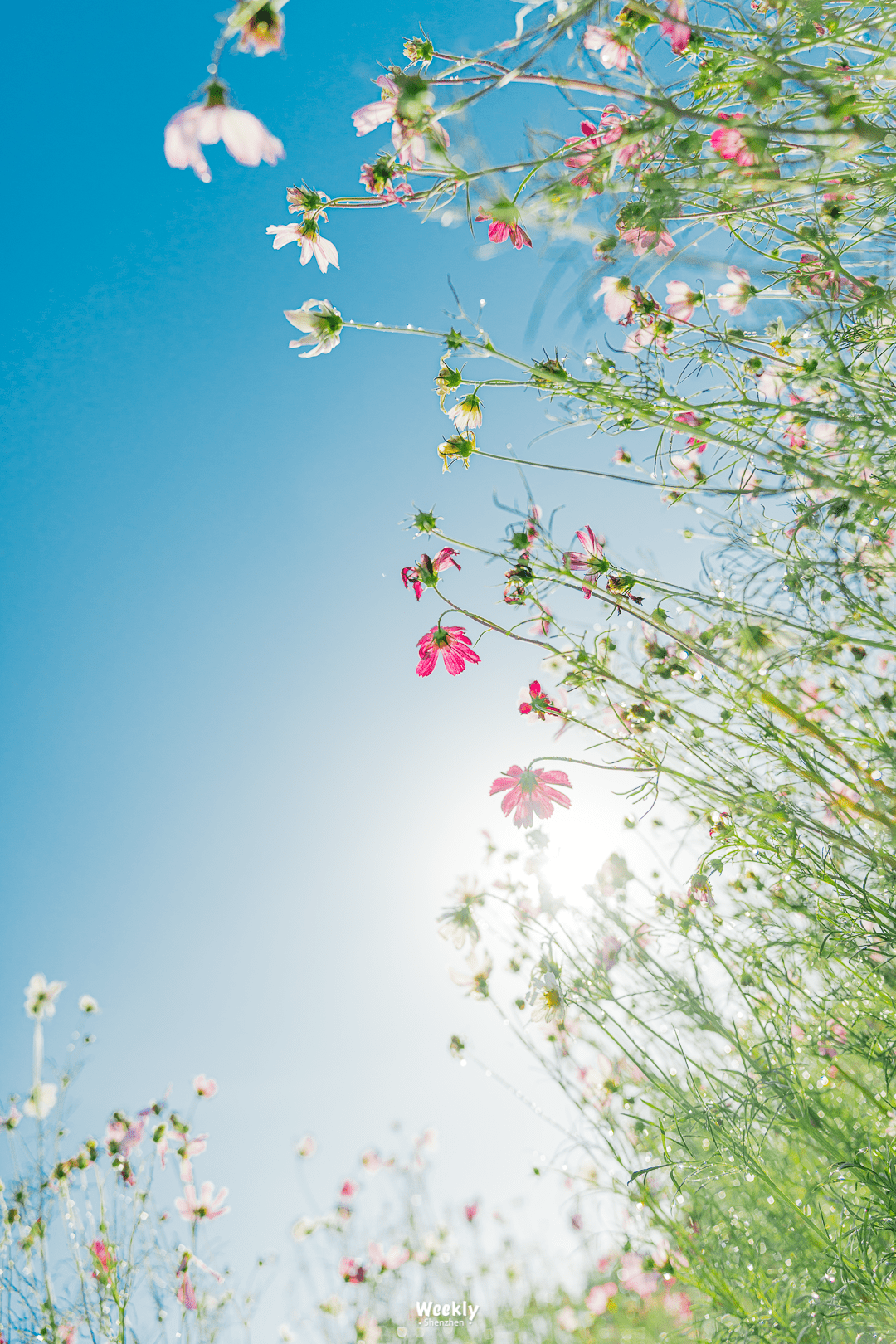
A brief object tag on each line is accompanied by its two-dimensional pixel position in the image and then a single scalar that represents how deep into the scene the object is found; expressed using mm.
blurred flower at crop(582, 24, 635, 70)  648
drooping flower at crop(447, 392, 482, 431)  812
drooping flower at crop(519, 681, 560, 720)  985
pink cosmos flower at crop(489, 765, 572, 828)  1002
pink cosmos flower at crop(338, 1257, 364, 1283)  2254
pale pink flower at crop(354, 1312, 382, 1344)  2156
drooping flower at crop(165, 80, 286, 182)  508
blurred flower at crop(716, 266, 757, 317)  955
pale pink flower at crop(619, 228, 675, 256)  702
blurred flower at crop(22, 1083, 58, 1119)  1586
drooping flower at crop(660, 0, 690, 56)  579
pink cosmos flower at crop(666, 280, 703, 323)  990
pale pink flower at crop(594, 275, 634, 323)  823
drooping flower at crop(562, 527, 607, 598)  853
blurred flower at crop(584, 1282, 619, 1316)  1982
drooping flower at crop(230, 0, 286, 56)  427
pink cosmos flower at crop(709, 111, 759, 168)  541
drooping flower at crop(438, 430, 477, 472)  808
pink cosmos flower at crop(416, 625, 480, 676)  963
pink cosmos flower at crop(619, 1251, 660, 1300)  1379
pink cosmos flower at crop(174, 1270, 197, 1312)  1499
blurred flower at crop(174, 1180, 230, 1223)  1765
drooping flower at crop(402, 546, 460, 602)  852
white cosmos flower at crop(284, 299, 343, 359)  756
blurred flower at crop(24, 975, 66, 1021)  1796
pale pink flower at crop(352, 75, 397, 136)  638
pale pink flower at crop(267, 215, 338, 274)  806
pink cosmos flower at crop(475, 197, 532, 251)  523
